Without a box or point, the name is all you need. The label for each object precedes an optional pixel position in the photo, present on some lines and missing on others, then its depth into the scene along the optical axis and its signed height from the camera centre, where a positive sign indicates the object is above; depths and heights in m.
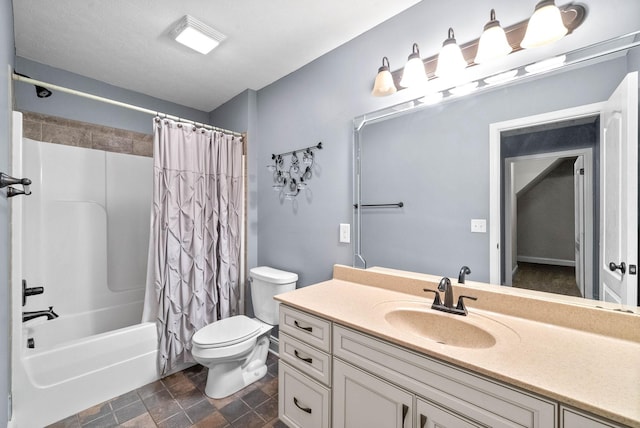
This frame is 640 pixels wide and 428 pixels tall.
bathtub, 1.49 -1.00
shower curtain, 2.00 -0.18
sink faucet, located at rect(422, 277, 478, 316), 1.17 -0.41
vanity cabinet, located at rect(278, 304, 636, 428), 0.72 -0.62
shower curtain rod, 1.51 +0.76
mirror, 1.06 +0.27
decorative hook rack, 2.15 +0.37
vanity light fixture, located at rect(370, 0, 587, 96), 1.08 +0.81
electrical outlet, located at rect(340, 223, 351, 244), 1.89 -0.15
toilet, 1.72 -0.88
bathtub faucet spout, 1.55 -0.61
